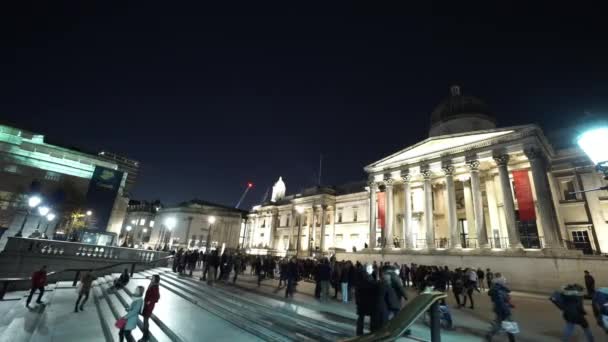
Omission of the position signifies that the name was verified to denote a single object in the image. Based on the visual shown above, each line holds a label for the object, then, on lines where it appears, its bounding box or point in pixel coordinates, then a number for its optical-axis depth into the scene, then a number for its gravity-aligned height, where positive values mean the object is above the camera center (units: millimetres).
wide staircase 6668 -2188
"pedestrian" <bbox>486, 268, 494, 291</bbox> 14273 -643
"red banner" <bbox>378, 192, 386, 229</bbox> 25011 +4506
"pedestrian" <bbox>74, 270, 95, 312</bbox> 9712 -1781
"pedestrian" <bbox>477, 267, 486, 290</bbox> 15656 -949
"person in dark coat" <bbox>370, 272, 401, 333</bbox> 5789 -1029
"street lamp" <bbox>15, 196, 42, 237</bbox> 15295 +1891
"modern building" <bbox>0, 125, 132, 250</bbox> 35781 +8218
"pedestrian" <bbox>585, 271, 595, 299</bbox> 11734 -572
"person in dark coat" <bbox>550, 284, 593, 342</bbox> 5859 -857
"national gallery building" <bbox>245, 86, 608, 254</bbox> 18094 +6374
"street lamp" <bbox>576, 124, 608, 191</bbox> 4551 +2212
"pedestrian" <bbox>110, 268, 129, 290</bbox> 12527 -2065
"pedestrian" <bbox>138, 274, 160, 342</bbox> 6245 -1455
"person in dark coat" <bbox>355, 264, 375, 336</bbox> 6031 -1014
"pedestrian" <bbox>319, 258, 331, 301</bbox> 11091 -1110
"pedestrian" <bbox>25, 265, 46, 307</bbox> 10901 -1919
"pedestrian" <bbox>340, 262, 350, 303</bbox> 11078 -1113
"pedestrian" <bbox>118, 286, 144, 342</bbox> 5746 -1656
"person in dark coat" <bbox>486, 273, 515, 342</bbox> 6461 -921
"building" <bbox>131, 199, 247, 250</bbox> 63531 +4315
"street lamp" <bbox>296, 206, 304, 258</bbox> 37934 +1325
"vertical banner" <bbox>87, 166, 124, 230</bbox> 35438 +5611
